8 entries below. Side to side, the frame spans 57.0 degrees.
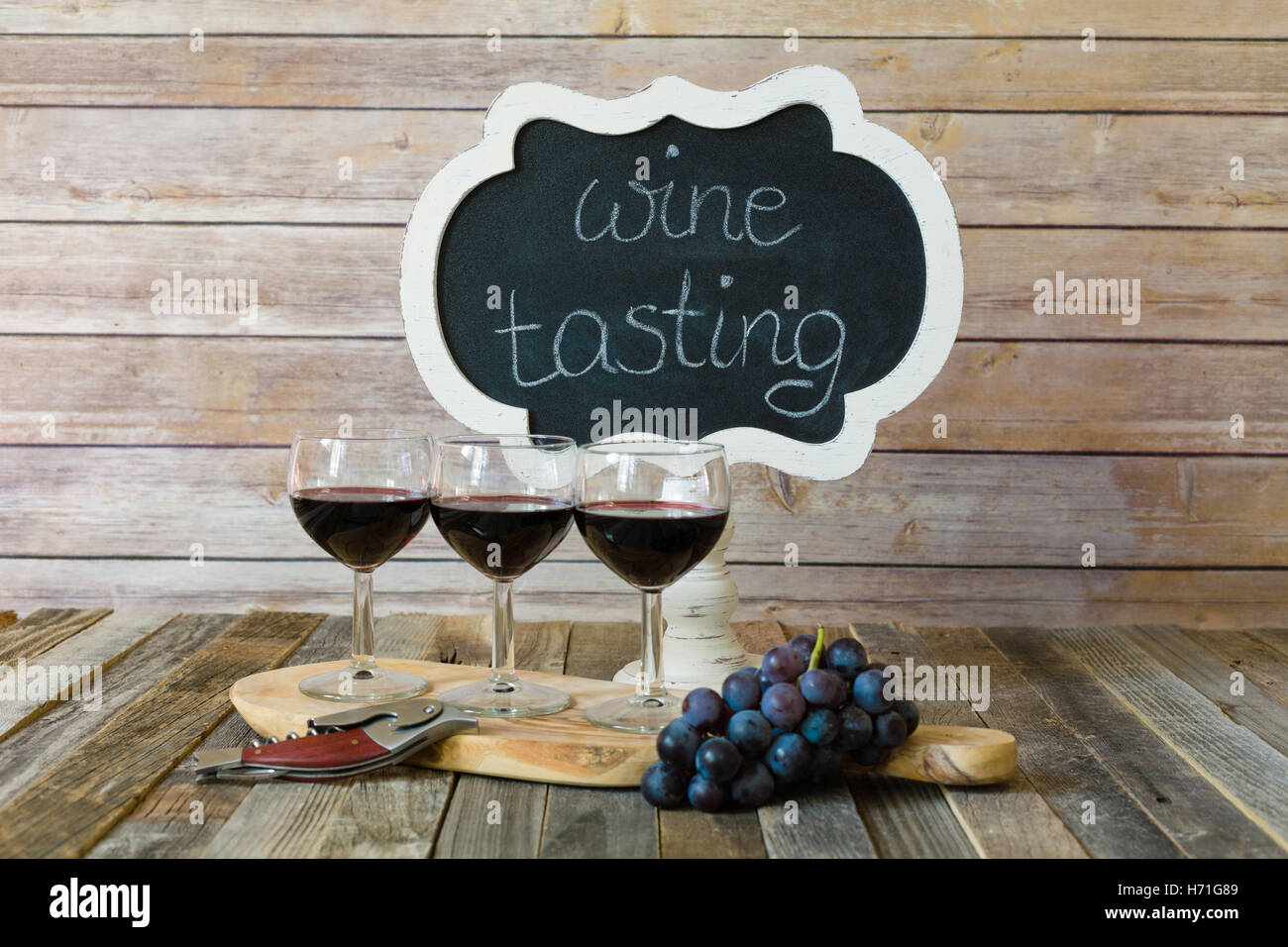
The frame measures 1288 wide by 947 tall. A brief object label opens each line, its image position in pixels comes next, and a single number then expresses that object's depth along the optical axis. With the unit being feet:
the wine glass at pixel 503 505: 3.16
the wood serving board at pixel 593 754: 2.89
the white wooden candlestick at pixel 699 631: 3.89
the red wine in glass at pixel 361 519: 3.28
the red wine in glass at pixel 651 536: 3.03
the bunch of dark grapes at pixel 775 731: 2.76
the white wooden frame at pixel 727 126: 4.21
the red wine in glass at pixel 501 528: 3.15
